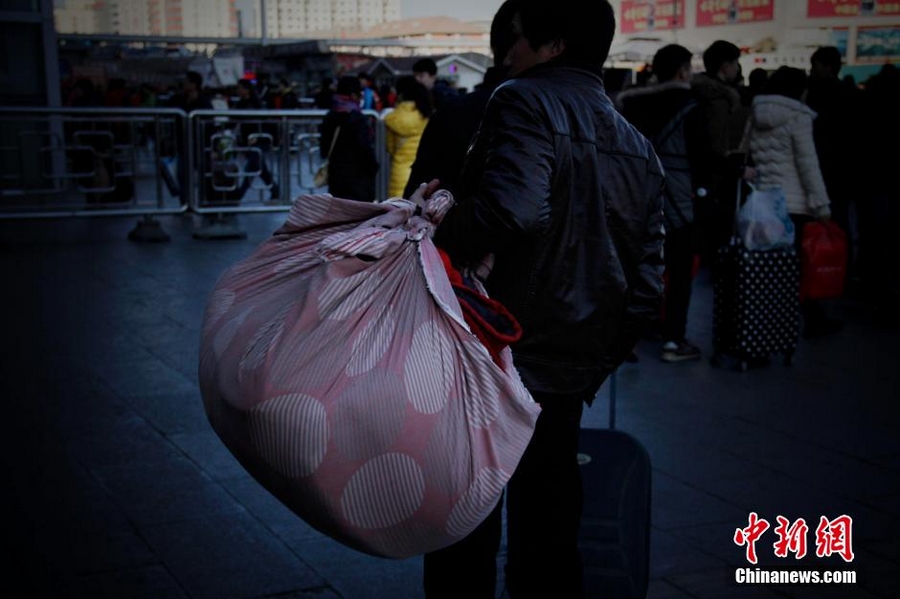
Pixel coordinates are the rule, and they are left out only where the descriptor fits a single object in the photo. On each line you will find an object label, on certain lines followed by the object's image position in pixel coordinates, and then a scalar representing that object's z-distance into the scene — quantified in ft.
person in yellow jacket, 31.91
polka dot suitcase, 21.12
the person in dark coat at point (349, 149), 31.32
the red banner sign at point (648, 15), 181.98
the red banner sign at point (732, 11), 149.07
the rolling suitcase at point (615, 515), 9.85
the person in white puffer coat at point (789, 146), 22.90
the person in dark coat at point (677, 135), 21.06
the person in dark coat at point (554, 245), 8.09
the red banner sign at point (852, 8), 107.00
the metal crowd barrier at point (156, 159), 37.70
